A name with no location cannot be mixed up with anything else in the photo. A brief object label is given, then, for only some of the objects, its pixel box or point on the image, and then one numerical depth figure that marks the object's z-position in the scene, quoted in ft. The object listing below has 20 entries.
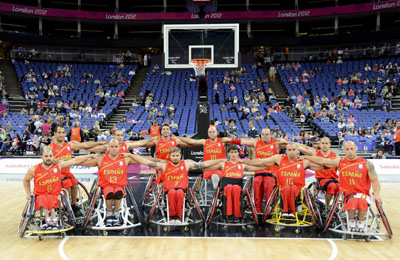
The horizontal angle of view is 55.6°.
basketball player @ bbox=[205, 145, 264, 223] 21.38
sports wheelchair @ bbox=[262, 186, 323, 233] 21.04
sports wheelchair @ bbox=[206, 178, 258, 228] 21.42
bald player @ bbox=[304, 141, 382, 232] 19.34
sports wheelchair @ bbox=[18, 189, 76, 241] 19.40
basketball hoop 46.24
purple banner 84.02
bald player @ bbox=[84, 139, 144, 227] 20.81
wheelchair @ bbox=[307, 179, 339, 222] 23.14
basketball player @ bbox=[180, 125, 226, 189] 26.35
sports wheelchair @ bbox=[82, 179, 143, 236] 20.61
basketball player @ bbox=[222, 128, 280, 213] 23.88
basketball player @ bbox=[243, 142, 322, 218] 21.24
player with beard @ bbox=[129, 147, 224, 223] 21.30
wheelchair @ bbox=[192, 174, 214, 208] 25.58
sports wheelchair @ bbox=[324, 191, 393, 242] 19.33
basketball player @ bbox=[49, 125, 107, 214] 23.73
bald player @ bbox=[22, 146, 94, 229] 19.54
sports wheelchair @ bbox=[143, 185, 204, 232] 21.42
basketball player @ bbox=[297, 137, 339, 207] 22.82
